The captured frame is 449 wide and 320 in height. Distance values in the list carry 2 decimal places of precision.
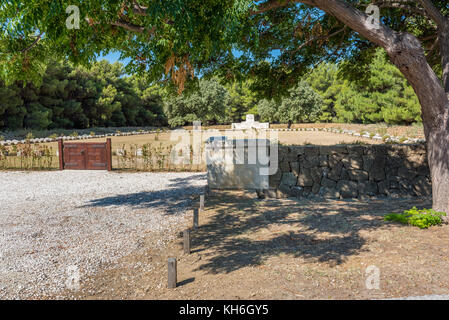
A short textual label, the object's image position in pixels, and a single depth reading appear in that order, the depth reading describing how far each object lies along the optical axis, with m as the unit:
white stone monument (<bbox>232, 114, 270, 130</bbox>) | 43.72
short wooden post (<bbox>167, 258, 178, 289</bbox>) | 3.80
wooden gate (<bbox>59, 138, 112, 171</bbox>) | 14.20
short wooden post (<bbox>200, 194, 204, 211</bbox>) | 7.60
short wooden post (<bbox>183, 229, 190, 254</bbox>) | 5.00
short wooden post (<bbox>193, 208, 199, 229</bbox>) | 6.25
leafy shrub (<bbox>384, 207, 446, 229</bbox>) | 5.48
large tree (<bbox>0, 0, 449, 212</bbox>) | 4.30
